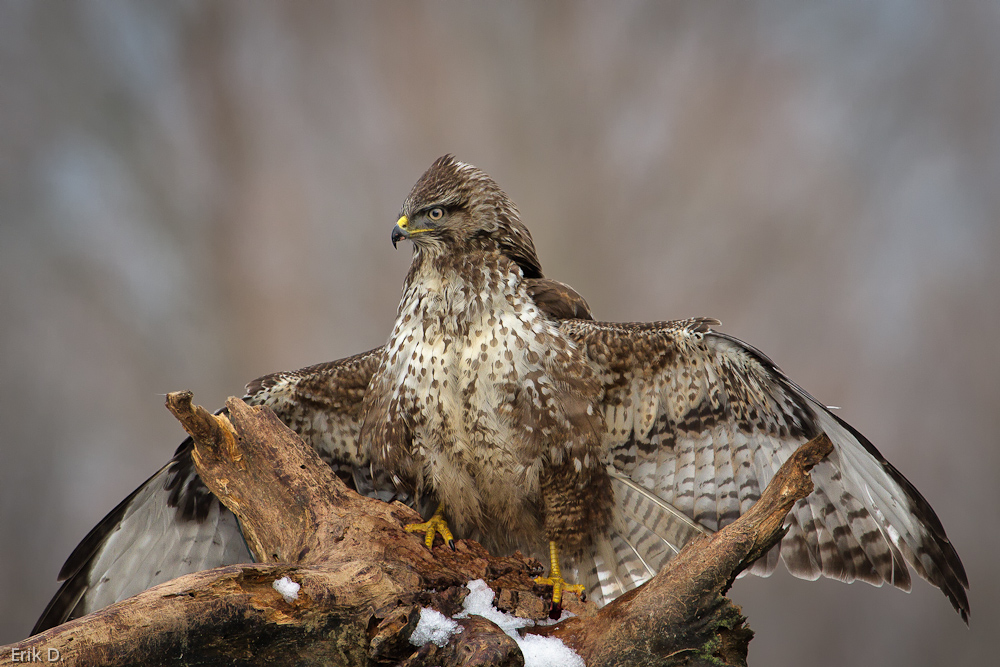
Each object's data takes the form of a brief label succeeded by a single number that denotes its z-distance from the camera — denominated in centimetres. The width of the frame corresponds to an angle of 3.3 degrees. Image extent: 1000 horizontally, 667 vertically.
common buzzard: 1503
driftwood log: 1484
